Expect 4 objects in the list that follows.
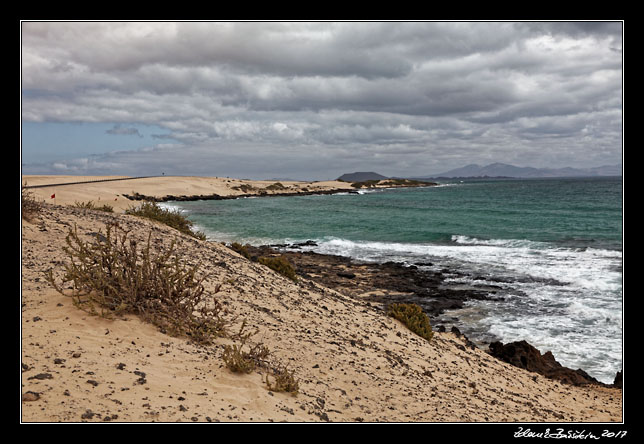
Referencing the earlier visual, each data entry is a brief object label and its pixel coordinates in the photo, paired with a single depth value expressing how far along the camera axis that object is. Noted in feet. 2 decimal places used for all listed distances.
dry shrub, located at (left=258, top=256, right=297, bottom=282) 38.37
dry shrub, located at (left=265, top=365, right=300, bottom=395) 16.72
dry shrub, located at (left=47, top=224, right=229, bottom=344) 19.02
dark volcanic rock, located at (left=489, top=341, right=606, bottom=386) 31.83
